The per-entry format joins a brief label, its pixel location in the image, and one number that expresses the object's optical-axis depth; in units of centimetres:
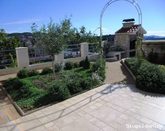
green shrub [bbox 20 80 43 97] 450
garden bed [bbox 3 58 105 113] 412
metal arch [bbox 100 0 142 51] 660
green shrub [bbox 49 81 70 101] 413
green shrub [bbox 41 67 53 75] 648
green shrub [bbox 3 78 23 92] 510
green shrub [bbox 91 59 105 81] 562
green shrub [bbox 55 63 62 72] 669
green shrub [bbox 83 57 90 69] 718
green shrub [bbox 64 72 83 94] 454
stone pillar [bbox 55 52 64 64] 799
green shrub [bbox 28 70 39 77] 620
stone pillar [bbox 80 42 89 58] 899
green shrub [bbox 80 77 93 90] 478
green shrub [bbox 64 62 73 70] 719
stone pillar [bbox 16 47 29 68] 688
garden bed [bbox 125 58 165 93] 455
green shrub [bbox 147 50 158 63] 792
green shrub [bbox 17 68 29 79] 596
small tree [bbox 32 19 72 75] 542
